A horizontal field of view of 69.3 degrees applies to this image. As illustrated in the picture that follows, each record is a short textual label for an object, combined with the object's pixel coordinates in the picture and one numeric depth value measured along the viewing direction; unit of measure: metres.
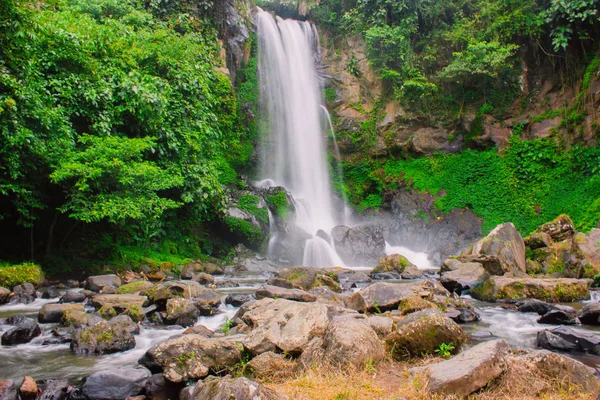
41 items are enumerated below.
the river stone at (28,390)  4.30
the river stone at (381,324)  5.49
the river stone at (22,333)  6.19
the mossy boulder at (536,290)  9.09
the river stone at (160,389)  4.36
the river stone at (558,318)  7.21
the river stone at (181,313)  7.30
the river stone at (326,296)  8.18
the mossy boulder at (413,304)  7.08
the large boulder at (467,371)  3.52
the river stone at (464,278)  10.71
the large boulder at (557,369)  3.74
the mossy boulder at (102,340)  5.83
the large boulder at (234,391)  3.43
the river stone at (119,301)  7.73
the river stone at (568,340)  5.41
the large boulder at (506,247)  13.09
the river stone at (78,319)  6.87
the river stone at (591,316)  7.05
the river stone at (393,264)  15.11
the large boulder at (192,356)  4.46
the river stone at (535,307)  7.93
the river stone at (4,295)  8.81
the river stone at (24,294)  9.05
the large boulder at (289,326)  4.81
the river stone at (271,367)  4.36
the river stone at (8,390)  4.19
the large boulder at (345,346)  4.28
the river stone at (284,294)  8.06
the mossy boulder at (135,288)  9.38
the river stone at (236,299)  8.96
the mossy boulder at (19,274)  10.13
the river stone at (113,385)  4.36
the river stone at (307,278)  10.43
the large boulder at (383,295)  7.59
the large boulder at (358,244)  18.52
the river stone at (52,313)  7.44
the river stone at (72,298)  8.88
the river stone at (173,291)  8.03
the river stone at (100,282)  10.23
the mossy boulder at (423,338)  4.74
